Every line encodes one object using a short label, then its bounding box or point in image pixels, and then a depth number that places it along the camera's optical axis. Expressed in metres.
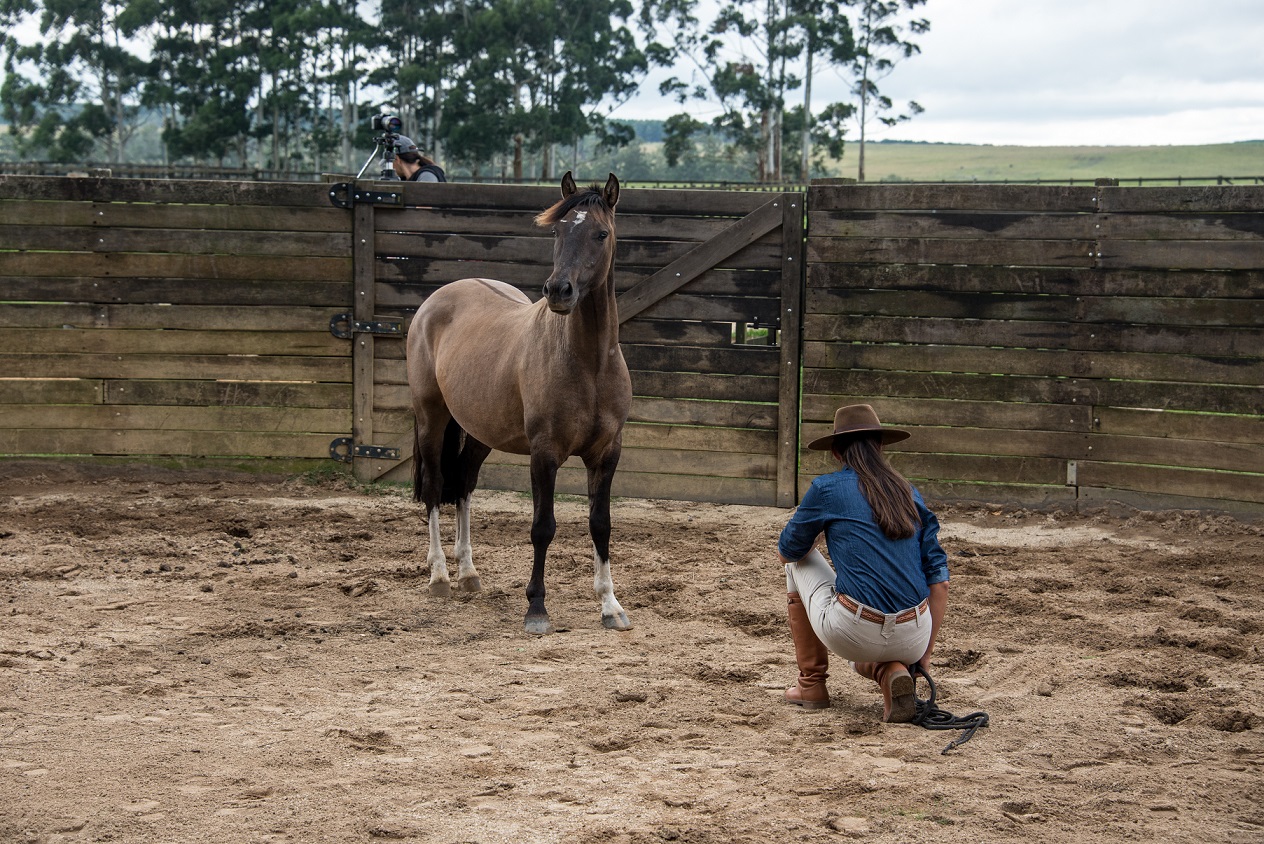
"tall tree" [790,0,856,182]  47.81
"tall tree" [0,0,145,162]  52.00
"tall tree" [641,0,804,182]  48.56
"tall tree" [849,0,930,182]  51.09
